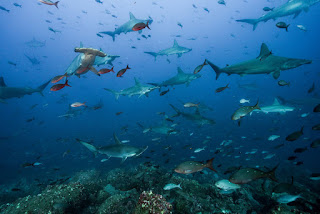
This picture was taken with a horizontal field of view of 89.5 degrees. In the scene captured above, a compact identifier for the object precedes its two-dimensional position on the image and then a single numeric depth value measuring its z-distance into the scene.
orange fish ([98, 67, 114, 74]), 5.46
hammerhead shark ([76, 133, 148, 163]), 5.10
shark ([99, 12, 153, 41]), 10.18
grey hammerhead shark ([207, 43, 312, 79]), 5.55
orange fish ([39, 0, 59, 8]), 6.10
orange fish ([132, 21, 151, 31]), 5.15
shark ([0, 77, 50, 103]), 9.51
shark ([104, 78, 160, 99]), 9.50
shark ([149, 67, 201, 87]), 9.85
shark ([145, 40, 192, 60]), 11.81
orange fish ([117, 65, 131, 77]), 5.72
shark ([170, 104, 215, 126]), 8.84
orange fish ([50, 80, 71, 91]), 4.87
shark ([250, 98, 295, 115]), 6.55
